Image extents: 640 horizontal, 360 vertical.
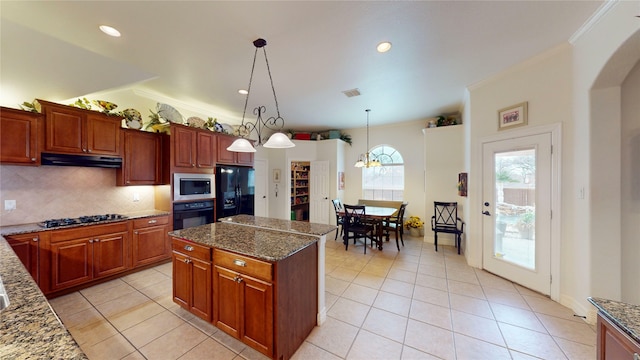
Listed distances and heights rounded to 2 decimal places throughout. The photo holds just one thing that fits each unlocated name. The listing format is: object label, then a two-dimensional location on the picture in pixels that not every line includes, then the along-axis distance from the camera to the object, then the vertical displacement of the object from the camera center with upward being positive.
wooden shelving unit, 6.86 -0.36
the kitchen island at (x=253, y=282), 1.66 -0.86
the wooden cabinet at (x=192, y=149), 3.55 +0.50
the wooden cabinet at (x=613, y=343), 0.84 -0.66
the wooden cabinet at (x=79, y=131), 2.61 +0.61
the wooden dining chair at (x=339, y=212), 4.78 -0.70
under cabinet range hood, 2.61 +0.23
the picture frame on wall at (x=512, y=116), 2.83 +0.83
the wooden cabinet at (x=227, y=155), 4.17 +0.48
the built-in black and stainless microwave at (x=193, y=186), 3.55 -0.13
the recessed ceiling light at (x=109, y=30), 2.14 +1.45
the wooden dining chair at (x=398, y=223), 4.42 -0.90
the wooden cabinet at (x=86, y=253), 2.54 -0.91
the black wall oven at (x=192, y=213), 3.54 -0.57
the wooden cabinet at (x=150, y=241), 3.17 -0.91
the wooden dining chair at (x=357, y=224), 4.30 -0.89
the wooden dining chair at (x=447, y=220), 4.28 -0.85
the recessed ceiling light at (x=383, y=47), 2.41 +1.46
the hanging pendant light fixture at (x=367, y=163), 4.90 +0.36
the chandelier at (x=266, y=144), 2.28 +0.38
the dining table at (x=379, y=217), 4.25 -0.71
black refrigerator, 4.07 -0.22
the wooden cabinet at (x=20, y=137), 2.34 +0.46
